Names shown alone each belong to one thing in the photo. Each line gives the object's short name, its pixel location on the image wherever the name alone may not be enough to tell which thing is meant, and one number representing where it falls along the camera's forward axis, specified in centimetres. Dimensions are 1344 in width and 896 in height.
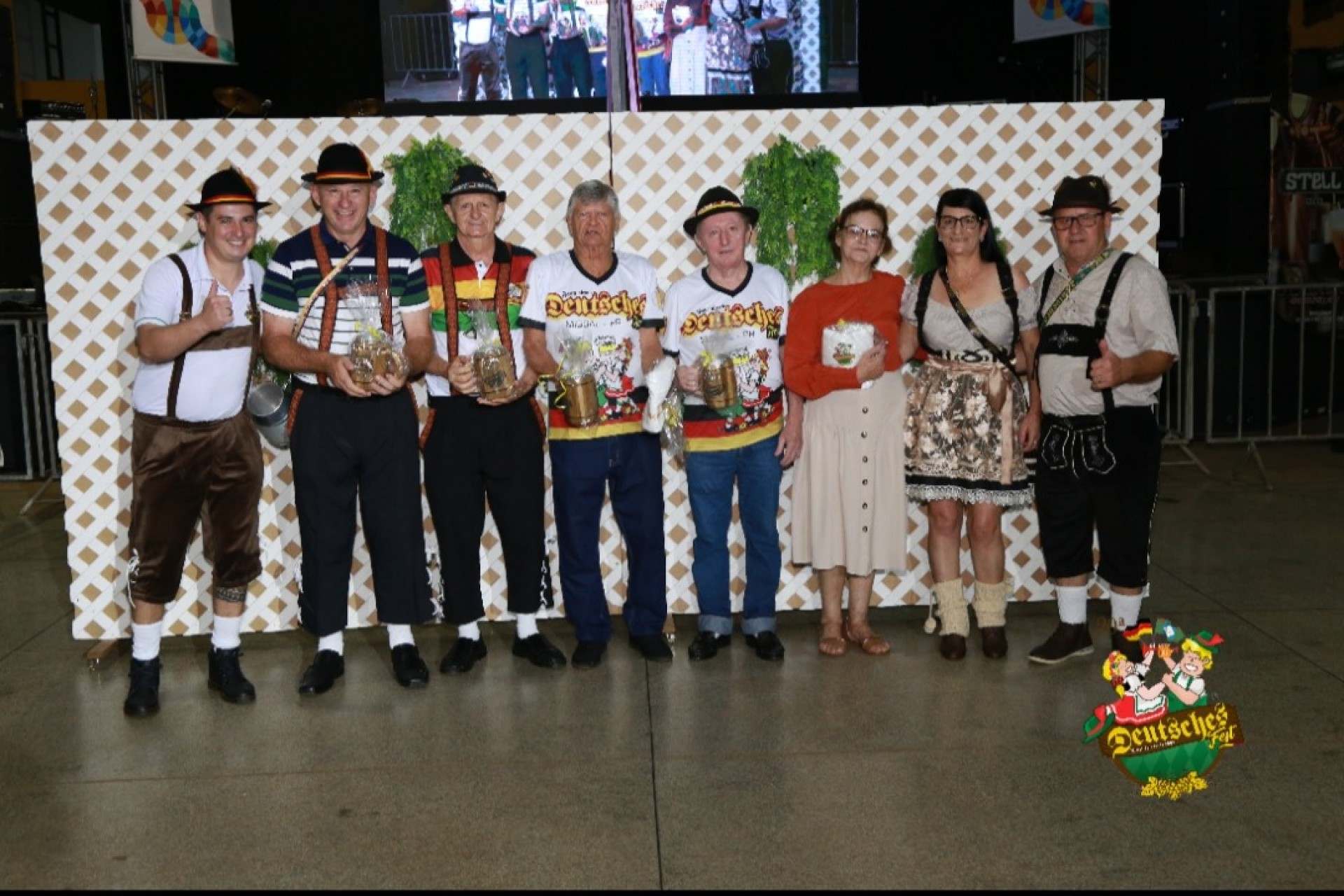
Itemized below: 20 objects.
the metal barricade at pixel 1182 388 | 995
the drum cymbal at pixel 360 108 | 984
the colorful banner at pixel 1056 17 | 1045
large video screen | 1434
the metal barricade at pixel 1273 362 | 1048
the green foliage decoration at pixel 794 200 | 581
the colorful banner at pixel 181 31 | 952
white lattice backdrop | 578
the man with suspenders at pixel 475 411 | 531
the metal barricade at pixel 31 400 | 996
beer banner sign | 1348
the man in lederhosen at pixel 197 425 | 505
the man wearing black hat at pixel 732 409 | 542
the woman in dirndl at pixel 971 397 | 541
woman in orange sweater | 547
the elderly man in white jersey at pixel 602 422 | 536
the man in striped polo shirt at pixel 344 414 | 514
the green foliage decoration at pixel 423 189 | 572
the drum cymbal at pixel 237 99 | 1007
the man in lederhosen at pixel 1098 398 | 525
